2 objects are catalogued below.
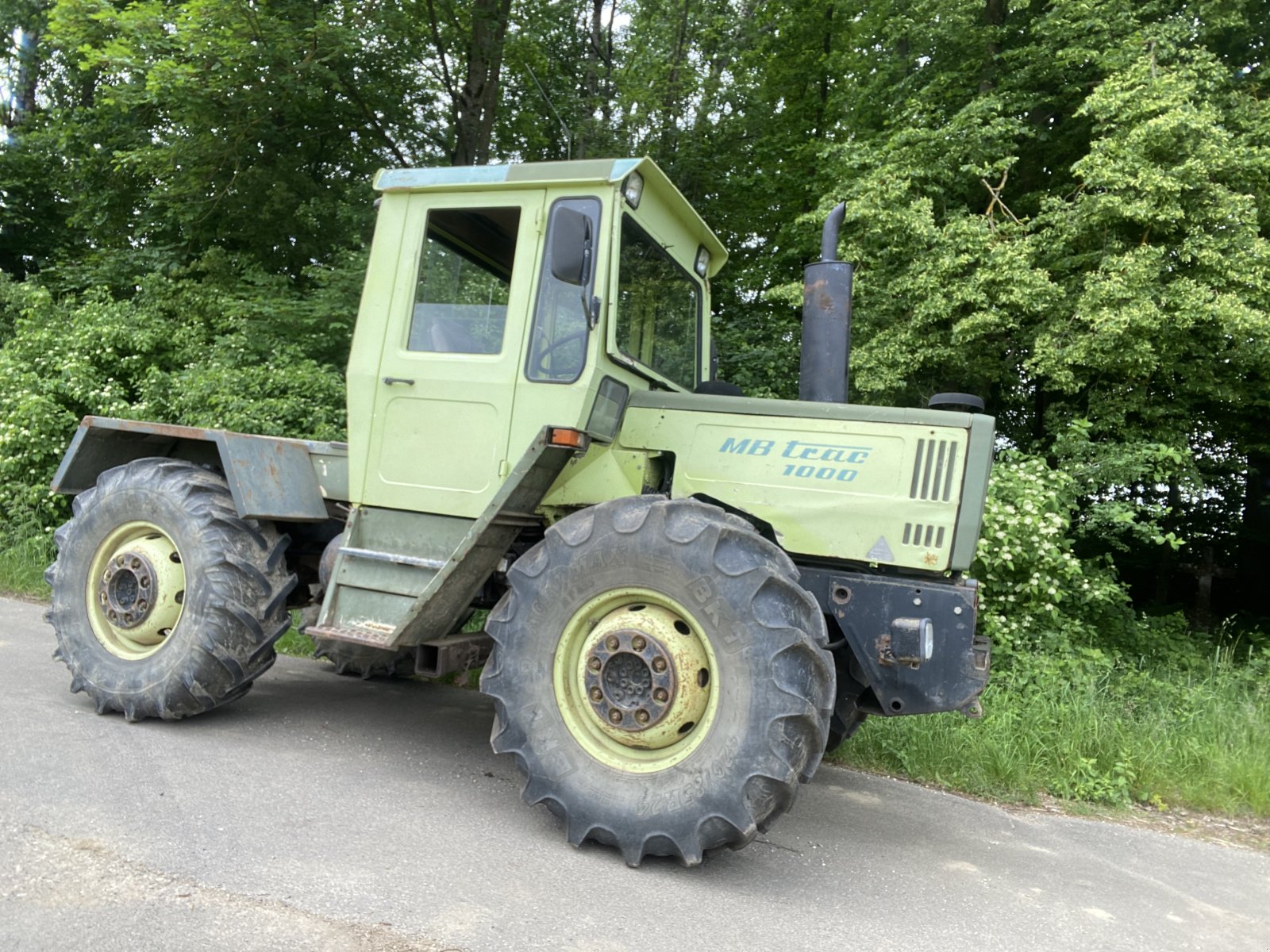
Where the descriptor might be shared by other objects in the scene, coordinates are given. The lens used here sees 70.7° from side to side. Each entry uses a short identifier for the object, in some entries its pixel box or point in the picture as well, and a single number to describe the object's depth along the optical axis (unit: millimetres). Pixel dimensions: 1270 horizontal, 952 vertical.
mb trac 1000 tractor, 3168
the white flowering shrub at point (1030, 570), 5797
